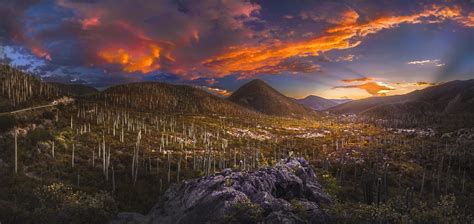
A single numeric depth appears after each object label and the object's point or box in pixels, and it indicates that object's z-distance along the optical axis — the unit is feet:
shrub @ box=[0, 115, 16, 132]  292.20
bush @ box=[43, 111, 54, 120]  366.67
